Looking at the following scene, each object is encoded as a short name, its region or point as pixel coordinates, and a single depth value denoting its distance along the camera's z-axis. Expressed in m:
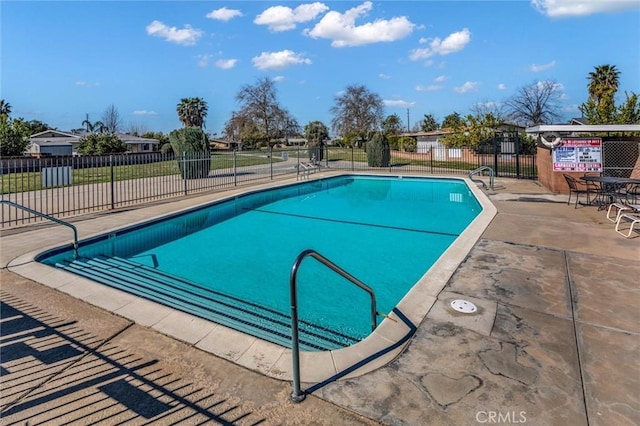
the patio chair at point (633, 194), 8.92
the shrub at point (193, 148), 16.27
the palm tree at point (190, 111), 49.88
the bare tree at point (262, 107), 50.34
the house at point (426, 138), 42.80
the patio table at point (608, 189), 8.13
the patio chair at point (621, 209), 6.89
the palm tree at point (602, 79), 34.12
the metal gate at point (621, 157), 11.04
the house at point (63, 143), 38.59
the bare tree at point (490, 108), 39.25
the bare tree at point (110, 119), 68.25
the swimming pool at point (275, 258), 4.50
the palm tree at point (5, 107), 46.50
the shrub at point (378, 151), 22.62
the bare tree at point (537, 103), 40.47
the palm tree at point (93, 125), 70.36
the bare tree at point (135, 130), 74.06
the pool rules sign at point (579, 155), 10.49
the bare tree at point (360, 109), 48.81
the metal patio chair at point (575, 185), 9.22
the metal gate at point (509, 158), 16.83
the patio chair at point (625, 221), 6.38
